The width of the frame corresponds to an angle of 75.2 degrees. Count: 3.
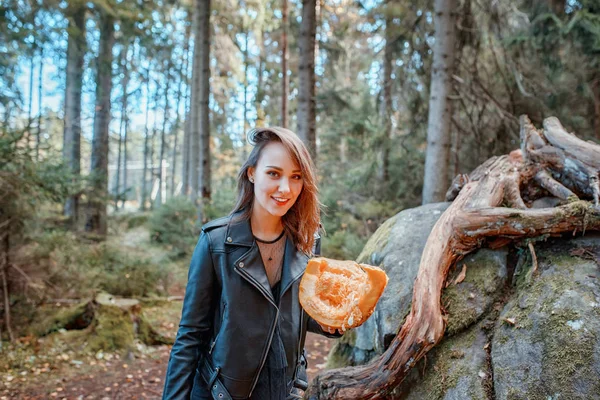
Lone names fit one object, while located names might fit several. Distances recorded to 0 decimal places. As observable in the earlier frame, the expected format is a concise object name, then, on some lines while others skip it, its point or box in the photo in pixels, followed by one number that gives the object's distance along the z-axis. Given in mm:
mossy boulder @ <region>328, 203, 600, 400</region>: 2105
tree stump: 5723
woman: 1892
